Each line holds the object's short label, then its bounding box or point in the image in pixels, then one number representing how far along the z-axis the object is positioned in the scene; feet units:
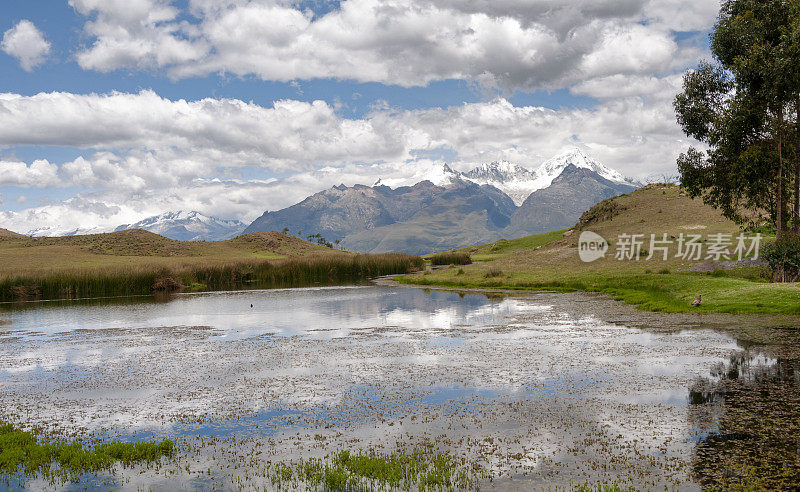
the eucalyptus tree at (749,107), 132.16
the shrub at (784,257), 134.72
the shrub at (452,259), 377.67
